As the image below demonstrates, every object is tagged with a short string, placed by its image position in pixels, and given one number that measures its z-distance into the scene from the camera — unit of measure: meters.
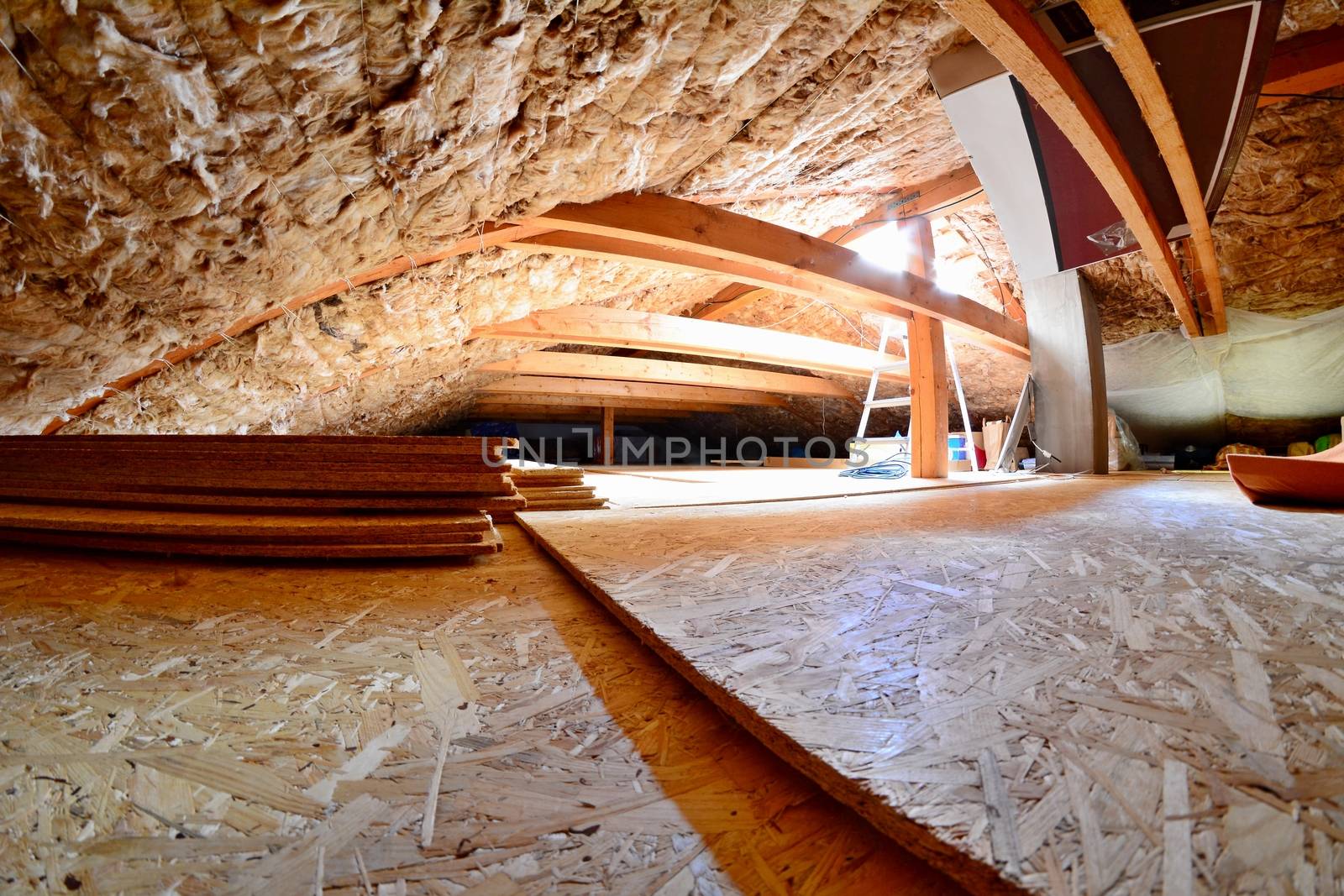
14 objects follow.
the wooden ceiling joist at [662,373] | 5.47
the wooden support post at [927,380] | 3.83
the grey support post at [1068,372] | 4.14
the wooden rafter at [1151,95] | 1.17
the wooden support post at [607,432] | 8.00
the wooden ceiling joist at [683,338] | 3.96
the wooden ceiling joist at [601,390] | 6.45
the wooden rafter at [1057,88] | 1.18
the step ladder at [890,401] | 4.64
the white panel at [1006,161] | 2.11
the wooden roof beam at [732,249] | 2.26
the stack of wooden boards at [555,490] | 2.34
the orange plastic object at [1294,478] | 1.78
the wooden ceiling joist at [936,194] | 3.31
